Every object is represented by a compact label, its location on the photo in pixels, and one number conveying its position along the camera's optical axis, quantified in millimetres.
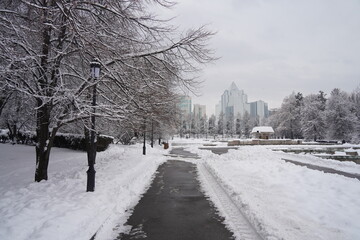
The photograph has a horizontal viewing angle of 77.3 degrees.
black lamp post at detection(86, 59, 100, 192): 6977
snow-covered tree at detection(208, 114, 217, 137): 104969
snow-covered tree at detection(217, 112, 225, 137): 102800
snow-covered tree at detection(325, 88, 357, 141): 50641
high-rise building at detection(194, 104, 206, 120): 186250
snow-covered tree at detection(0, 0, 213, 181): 6570
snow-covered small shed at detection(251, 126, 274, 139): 62100
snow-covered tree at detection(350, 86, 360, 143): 46281
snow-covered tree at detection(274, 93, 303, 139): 73962
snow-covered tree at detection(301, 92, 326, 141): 60062
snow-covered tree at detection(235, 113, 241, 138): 103312
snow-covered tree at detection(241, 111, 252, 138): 100438
